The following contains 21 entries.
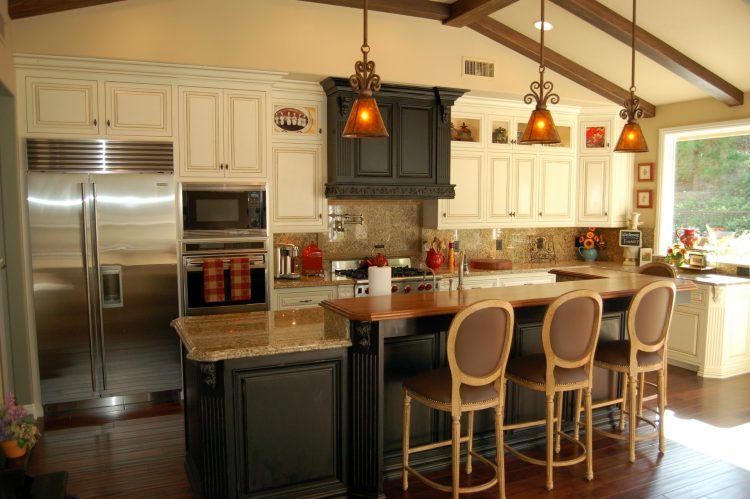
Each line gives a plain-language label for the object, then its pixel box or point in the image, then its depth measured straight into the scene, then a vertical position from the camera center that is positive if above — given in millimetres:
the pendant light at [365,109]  2771 +468
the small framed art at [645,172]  6270 +382
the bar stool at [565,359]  3057 -804
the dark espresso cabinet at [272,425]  2729 -1046
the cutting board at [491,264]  5969 -572
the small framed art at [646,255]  6176 -495
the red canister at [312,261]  5367 -485
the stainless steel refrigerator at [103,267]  4219 -432
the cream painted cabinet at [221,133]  4562 +602
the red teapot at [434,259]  5754 -500
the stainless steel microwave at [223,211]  4578 -18
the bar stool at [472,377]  2762 -825
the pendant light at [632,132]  3576 +462
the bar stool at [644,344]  3367 -805
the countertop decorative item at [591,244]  6676 -416
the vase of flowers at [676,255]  5695 -459
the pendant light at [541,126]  3230 +450
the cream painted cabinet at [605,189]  6359 +206
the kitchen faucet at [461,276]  3492 -403
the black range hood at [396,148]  5121 +541
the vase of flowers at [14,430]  3148 -1193
